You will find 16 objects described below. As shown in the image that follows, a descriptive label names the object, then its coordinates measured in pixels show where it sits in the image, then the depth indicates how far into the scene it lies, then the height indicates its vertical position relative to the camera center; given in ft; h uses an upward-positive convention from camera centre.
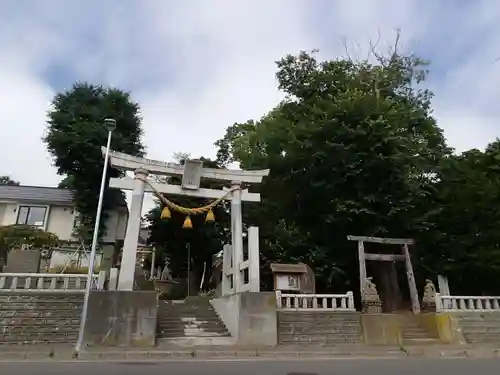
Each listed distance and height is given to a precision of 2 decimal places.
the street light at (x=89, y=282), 35.20 +3.97
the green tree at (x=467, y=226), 56.18 +13.60
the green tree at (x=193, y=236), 84.89 +18.21
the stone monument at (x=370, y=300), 46.06 +2.67
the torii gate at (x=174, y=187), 43.11 +15.56
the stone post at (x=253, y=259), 42.80 +6.82
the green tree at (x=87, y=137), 77.15 +35.06
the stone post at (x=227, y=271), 51.97 +6.77
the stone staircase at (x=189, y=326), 40.01 +0.00
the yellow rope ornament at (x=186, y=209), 46.47 +13.24
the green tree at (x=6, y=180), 143.95 +50.98
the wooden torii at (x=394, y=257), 51.83 +8.67
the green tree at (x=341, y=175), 56.85 +21.47
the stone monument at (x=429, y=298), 47.98 +3.04
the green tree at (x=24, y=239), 64.95 +14.02
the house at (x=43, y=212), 86.07 +23.61
